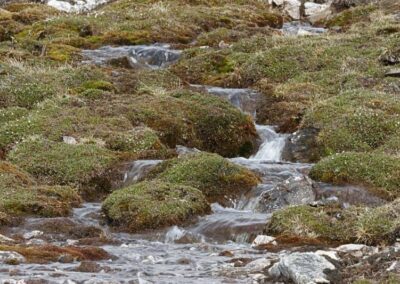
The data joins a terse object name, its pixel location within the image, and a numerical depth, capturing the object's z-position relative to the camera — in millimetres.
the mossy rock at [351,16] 45803
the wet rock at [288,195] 19172
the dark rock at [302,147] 24812
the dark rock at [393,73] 31359
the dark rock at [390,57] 32844
